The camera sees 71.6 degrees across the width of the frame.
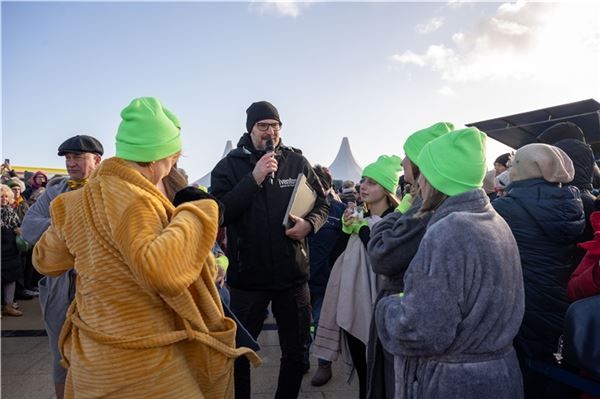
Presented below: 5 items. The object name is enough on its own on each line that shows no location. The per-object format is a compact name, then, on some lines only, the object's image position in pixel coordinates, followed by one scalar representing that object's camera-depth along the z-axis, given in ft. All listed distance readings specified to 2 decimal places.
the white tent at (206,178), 58.18
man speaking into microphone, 8.93
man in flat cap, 8.38
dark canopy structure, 19.57
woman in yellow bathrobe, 4.42
